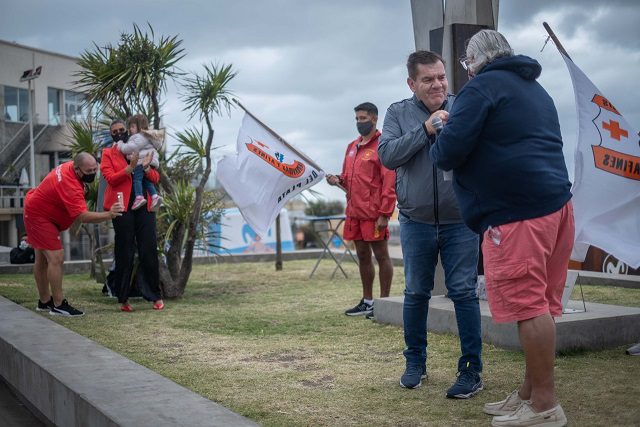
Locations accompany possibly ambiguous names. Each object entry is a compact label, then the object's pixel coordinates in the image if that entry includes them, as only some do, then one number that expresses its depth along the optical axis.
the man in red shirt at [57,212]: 7.87
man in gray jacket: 4.69
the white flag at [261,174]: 9.13
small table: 12.26
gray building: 37.88
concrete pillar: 7.00
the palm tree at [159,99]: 9.81
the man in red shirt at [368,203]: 7.97
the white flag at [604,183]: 5.40
